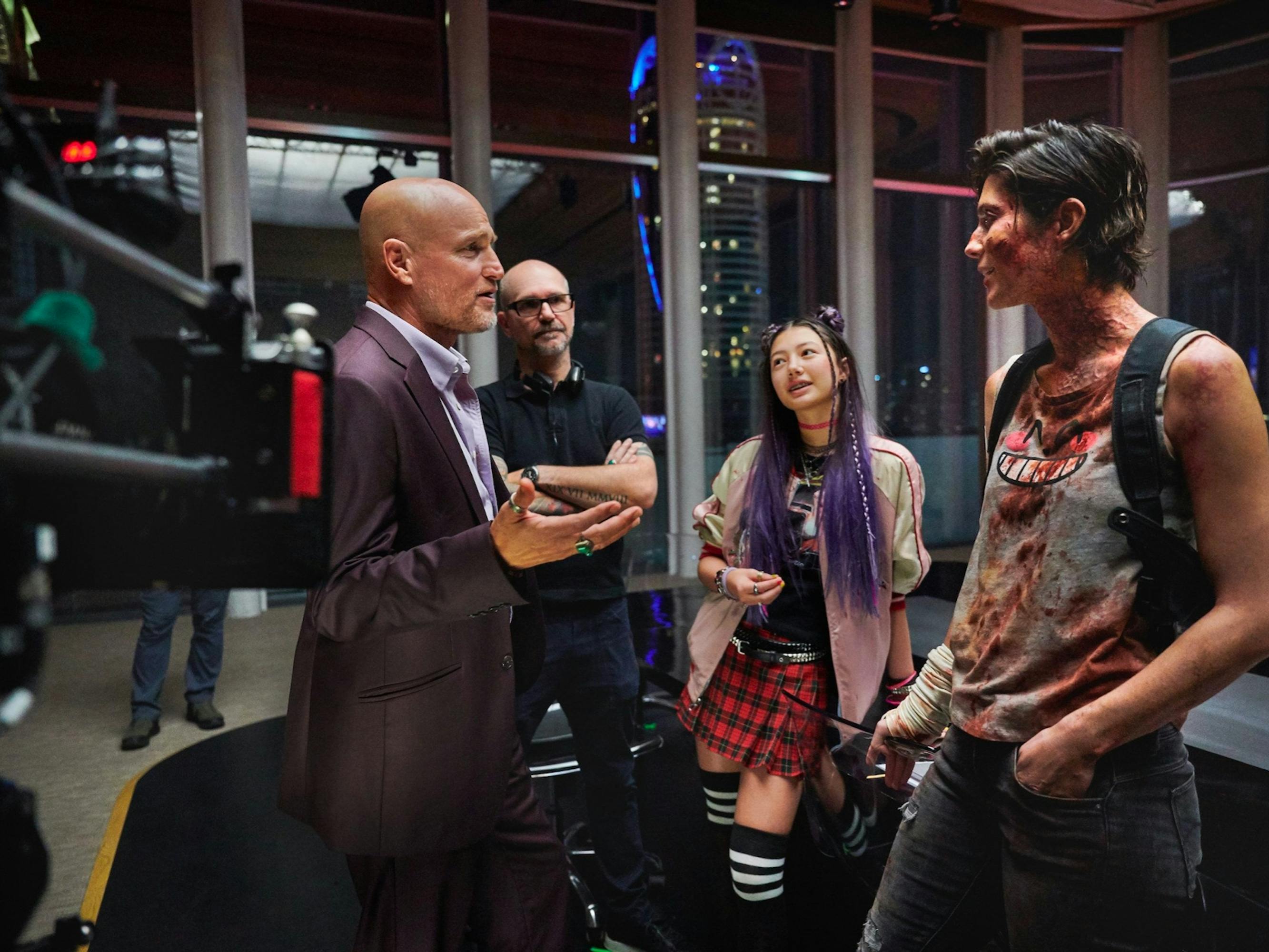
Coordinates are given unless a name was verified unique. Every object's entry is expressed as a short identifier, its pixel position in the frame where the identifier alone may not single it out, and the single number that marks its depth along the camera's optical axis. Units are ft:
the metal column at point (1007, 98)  25.71
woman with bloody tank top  3.24
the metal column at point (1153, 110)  25.93
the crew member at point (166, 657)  11.69
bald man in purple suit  3.89
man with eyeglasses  7.22
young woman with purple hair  6.45
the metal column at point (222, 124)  18.47
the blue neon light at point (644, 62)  23.02
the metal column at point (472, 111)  20.42
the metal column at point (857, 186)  23.93
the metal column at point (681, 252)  22.47
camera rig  1.52
